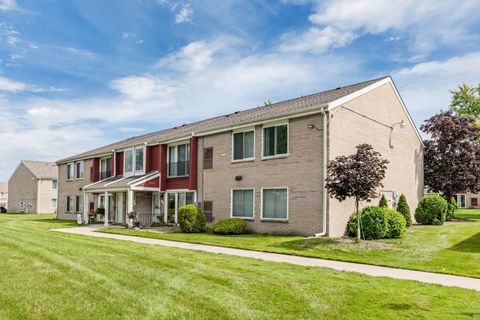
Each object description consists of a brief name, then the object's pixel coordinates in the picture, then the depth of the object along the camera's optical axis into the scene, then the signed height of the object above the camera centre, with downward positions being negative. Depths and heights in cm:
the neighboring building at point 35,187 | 5522 -11
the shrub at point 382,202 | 1986 -65
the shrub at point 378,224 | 1559 -138
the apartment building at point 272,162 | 1702 +140
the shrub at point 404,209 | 2164 -108
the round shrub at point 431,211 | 2294 -124
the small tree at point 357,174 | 1402 +52
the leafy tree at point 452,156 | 2848 +238
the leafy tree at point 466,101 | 4141 +939
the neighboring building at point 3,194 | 8310 -164
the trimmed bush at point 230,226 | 1852 -180
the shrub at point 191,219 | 1995 -161
